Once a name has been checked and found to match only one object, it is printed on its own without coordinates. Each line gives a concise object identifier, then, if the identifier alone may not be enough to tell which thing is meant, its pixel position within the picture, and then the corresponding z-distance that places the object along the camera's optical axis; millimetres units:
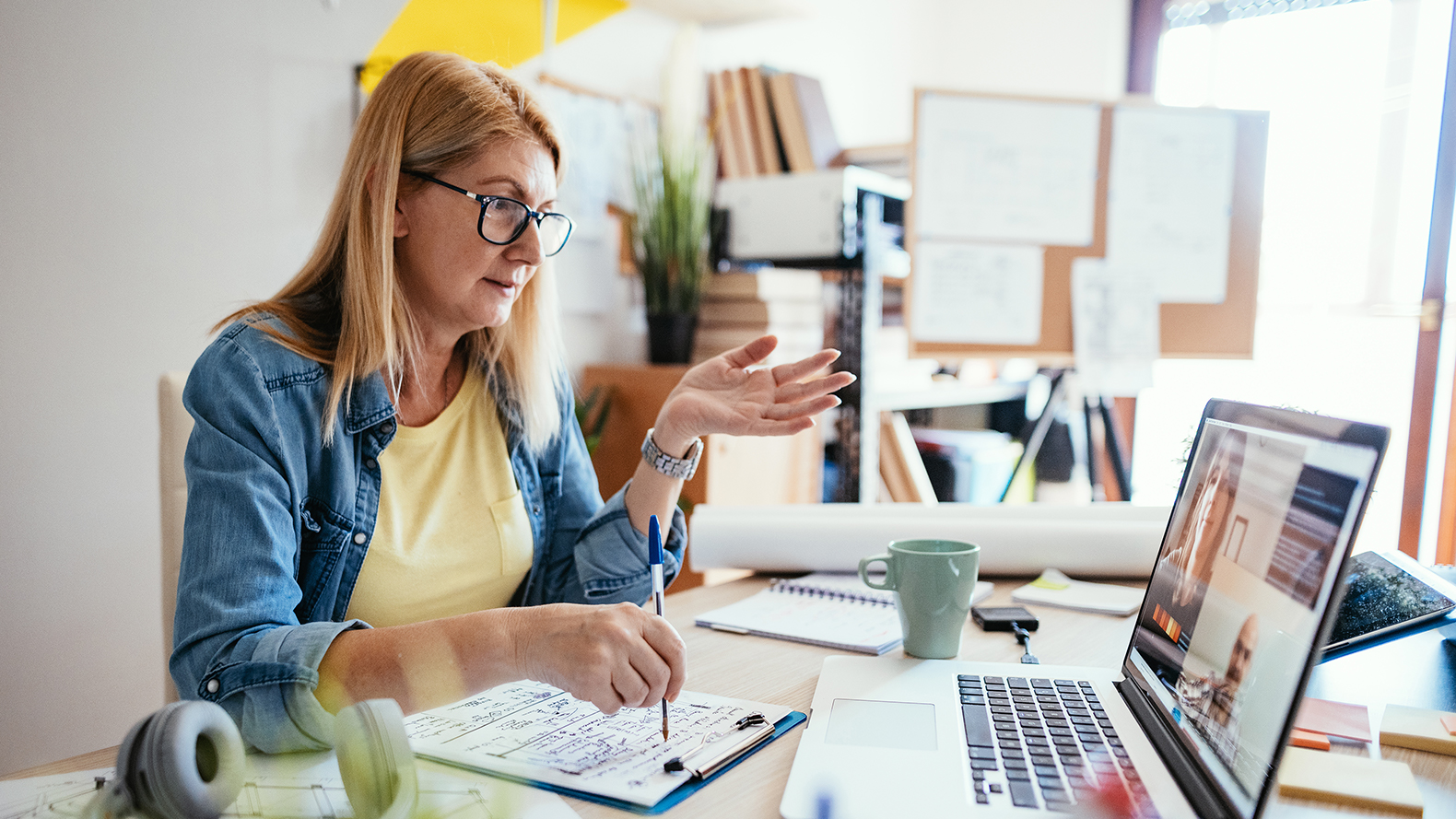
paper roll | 1148
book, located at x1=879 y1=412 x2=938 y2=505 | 2676
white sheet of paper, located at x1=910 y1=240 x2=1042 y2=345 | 2236
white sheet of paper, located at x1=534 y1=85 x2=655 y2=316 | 2314
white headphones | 375
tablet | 792
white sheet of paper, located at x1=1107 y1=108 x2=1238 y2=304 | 2295
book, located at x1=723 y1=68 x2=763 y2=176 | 2617
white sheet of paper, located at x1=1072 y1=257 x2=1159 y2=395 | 2281
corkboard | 2326
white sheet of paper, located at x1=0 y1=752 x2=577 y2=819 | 526
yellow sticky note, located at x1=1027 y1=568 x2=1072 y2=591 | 1112
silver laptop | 492
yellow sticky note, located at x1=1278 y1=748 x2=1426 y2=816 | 570
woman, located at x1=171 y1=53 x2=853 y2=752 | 689
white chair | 1025
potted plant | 2297
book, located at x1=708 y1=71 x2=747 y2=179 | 2631
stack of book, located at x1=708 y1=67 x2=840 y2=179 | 2566
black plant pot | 2338
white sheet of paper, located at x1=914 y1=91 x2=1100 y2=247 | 2221
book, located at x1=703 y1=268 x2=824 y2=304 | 2307
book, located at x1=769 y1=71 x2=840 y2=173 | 2543
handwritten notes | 604
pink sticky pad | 686
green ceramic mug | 812
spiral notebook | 903
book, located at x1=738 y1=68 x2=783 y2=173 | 2602
